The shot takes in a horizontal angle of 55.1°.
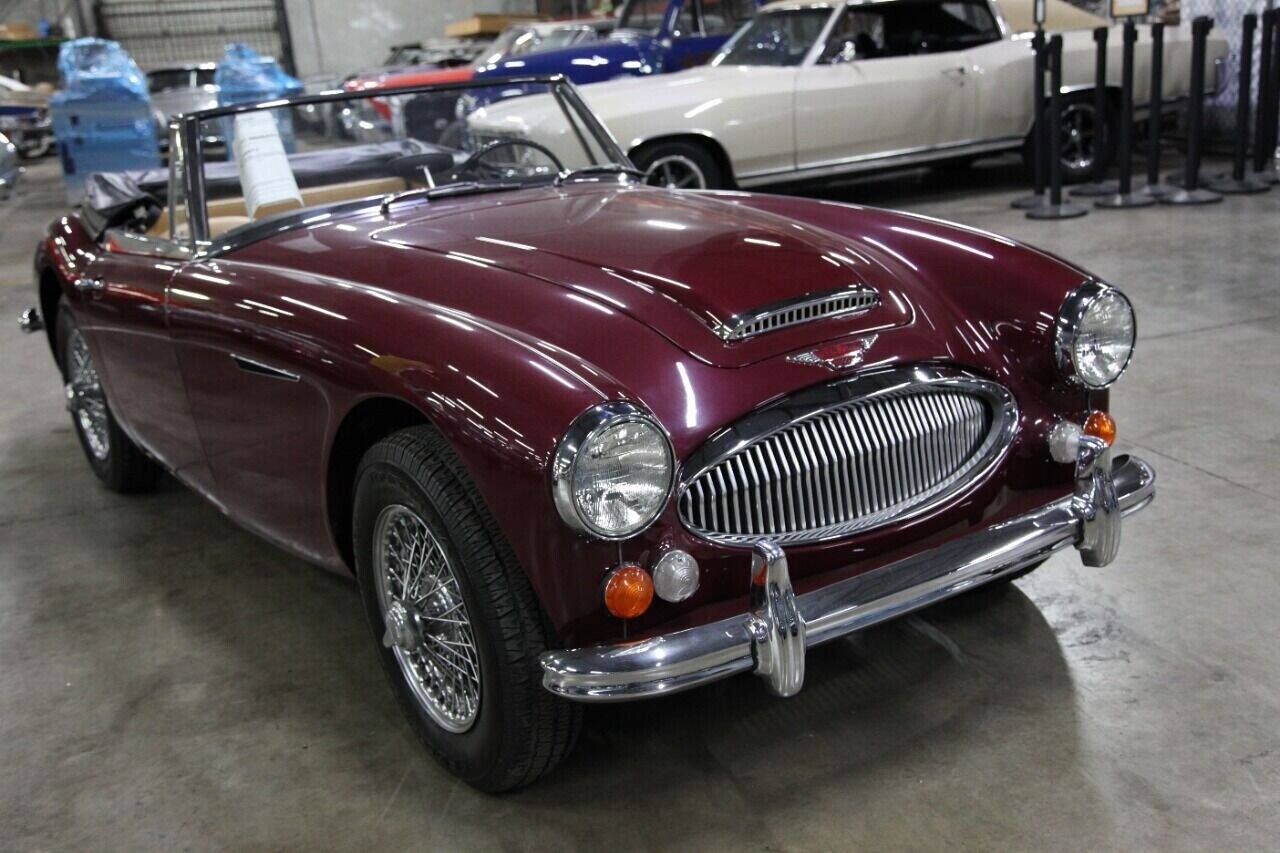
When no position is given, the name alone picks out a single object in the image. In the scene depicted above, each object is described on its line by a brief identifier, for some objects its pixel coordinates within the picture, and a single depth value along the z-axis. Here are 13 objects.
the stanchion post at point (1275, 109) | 7.75
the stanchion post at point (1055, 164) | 7.26
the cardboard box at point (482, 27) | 18.02
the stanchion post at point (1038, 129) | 7.38
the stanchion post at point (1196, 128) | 7.23
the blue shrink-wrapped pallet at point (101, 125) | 11.47
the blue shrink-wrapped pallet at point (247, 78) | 14.29
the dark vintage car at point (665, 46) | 9.65
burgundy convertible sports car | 1.93
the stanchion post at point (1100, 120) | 7.55
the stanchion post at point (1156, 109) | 7.57
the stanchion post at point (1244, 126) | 7.66
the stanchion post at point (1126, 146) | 7.25
